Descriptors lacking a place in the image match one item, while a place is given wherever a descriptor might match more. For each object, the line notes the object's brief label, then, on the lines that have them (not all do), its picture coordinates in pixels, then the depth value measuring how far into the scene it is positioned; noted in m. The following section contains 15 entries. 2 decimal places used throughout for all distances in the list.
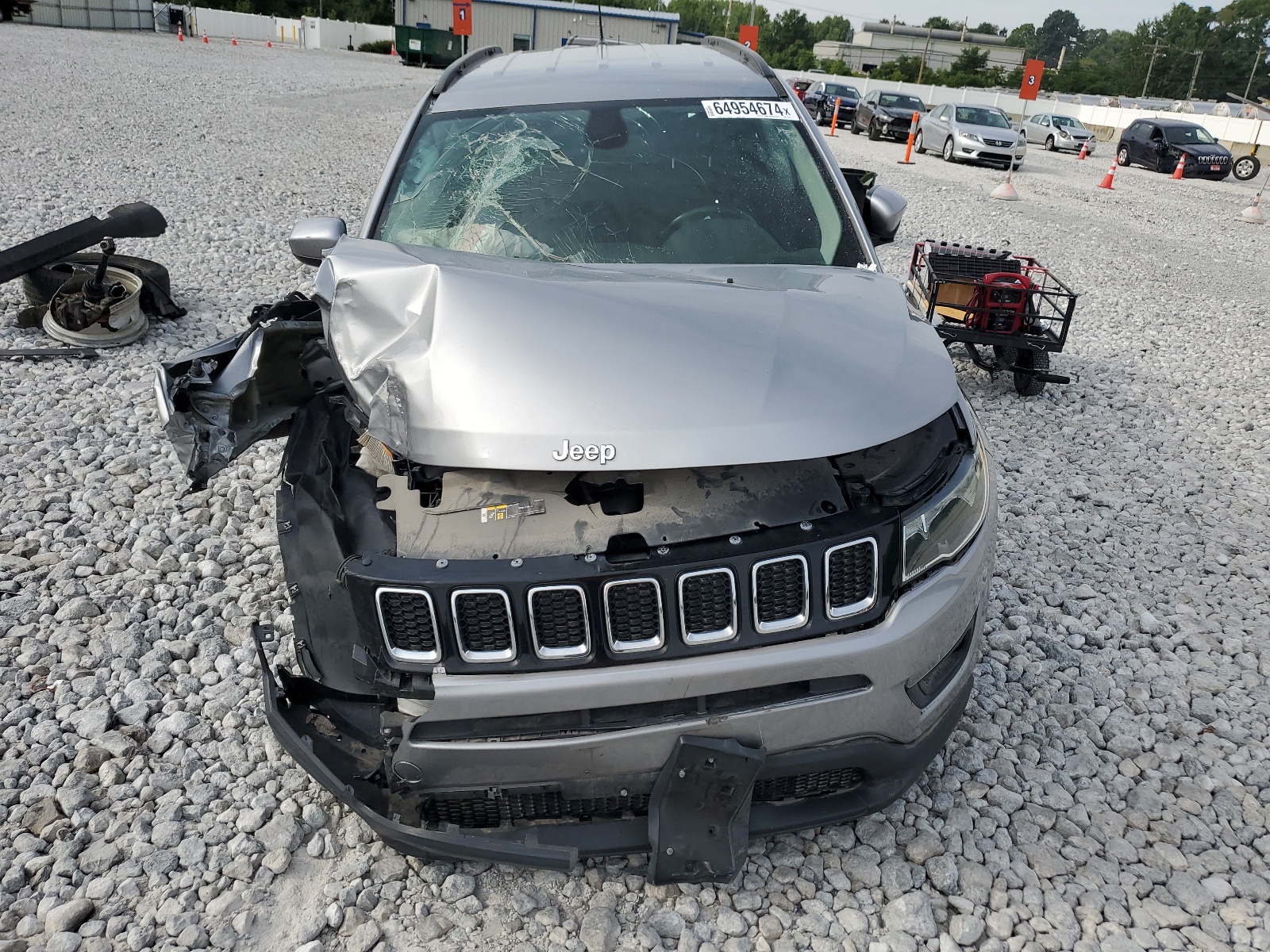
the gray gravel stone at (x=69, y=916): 2.16
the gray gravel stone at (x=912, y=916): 2.22
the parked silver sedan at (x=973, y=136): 17.72
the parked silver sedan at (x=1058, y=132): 24.67
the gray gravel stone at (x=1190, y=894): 2.32
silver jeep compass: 1.87
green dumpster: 36.41
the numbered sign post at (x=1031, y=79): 26.80
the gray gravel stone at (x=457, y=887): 2.26
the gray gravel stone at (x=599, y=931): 2.16
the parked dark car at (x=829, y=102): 27.00
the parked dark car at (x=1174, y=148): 20.00
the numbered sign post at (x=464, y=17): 27.84
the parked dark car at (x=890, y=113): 22.20
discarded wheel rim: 5.73
